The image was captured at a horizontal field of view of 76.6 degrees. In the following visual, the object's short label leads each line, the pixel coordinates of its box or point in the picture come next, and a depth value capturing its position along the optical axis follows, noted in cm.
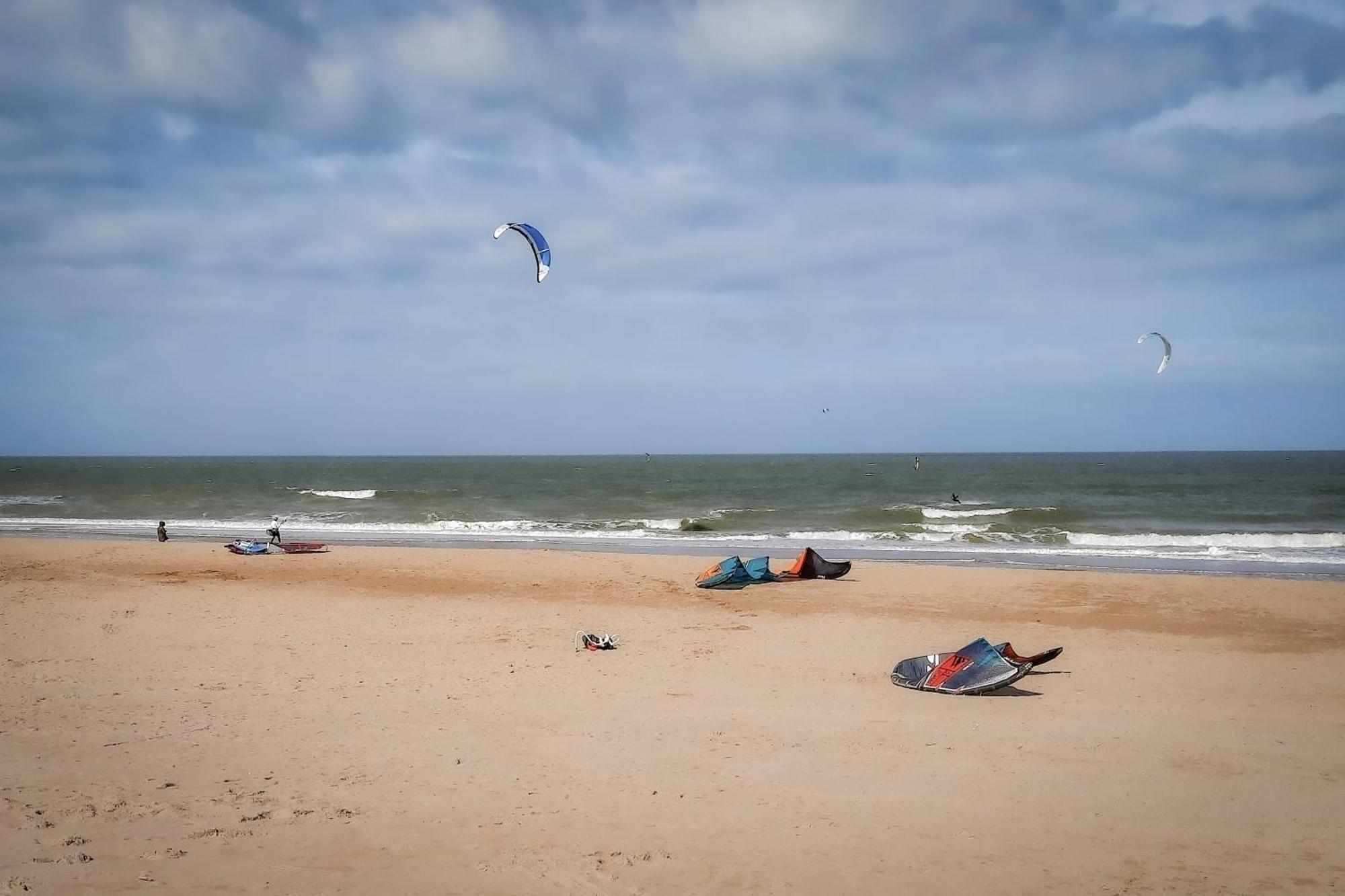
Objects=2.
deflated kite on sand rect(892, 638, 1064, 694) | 790
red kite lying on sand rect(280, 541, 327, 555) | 2062
